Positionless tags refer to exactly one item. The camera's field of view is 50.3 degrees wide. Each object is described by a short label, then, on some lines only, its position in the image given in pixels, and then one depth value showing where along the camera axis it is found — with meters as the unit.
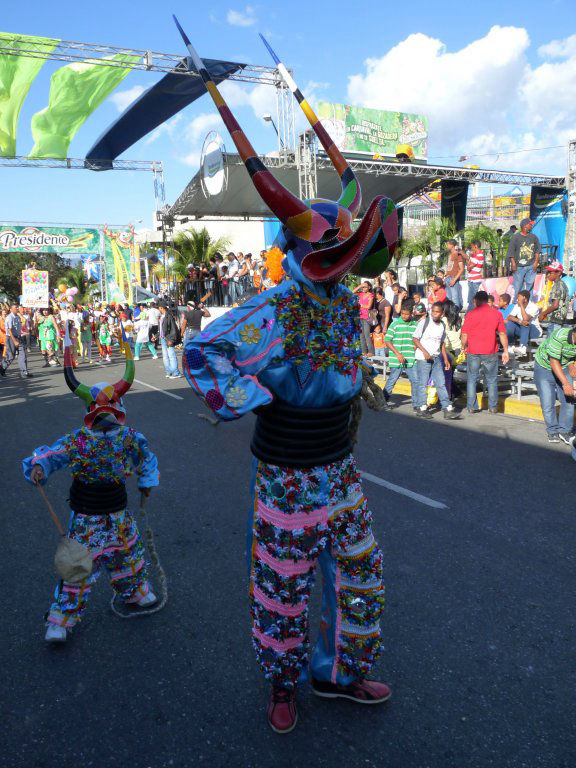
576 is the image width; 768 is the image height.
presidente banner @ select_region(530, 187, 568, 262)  20.87
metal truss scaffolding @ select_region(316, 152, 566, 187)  18.12
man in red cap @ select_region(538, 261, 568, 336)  10.83
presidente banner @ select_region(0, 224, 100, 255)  28.80
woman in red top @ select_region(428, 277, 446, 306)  10.66
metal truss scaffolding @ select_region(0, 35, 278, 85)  12.97
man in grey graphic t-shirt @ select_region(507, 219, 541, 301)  12.30
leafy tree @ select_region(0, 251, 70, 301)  50.25
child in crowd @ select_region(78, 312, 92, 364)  18.73
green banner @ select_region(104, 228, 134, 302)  28.67
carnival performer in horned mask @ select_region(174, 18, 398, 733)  2.19
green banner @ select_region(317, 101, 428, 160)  26.14
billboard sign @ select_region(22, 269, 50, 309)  22.59
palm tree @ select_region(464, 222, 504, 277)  20.41
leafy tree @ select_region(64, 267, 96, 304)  46.17
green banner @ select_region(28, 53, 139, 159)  14.42
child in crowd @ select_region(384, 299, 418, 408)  8.98
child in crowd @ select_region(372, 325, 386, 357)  12.44
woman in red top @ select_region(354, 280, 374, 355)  12.33
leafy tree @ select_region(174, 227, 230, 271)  26.80
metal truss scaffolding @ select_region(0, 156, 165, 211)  17.02
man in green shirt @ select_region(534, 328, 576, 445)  6.50
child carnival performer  3.25
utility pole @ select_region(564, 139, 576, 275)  16.32
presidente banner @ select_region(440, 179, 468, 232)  22.61
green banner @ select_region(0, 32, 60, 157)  12.86
